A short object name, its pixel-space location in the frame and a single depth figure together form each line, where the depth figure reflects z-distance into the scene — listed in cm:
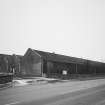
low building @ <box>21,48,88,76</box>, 3762
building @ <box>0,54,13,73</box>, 5497
